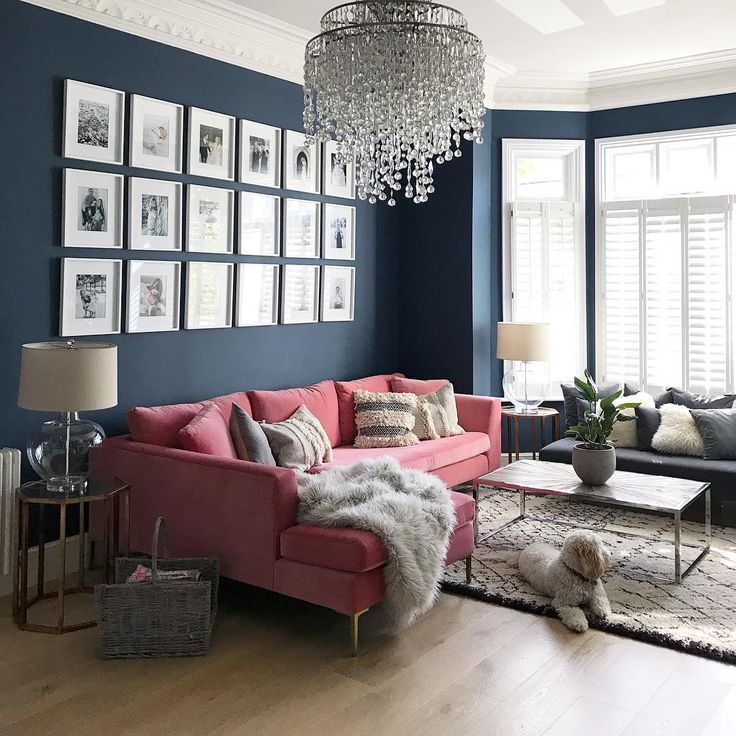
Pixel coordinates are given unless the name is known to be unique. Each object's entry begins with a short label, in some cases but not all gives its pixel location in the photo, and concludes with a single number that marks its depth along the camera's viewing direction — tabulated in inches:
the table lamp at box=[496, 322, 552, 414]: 235.6
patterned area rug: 137.0
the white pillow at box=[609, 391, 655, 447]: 222.7
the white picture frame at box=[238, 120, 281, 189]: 197.0
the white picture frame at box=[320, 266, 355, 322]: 226.1
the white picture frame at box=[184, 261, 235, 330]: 187.2
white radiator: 147.3
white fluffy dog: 141.2
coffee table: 161.3
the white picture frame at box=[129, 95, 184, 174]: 171.5
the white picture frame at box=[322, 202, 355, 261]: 224.8
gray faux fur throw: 132.1
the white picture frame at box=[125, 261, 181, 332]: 173.9
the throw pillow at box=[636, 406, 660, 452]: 218.2
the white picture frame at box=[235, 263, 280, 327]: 199.9
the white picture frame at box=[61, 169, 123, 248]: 160.2
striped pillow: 207.8
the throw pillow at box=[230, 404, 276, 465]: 167.6
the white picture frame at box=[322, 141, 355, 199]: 222.5
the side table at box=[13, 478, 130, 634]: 138.1
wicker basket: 127.3
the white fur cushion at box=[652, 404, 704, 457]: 209.5
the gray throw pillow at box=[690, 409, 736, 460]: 204.8
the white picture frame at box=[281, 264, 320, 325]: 212.5
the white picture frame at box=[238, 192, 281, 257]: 198.7
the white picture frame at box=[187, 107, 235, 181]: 184.2
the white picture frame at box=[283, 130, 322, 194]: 209.3
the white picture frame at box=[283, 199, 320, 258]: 211.2
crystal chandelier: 131.2
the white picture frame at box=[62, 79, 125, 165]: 159.3
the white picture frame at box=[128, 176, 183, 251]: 172.6
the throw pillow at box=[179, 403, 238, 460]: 158.7
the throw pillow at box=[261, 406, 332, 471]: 176.1
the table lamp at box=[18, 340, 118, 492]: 137.3
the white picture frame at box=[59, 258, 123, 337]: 161.0
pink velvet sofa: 130.2
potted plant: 173.5
